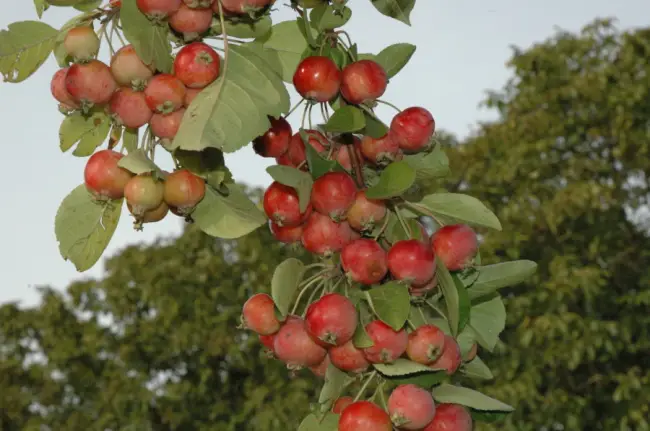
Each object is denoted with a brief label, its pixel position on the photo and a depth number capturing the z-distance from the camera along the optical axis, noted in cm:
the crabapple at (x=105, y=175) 81
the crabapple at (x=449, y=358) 82
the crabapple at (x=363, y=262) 80
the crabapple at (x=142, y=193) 80
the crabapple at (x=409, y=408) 81
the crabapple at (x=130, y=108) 80
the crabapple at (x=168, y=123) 80
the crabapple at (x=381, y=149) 83
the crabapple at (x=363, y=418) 80
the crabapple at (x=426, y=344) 81
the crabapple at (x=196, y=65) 79
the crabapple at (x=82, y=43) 80
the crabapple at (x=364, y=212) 81
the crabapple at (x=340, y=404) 84
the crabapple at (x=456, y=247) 82
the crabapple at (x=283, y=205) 82
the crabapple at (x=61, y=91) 83
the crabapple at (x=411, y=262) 80
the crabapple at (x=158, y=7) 78
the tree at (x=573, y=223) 543
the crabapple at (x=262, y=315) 84
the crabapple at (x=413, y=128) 83
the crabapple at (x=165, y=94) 79
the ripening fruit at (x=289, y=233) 84
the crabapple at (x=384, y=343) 81
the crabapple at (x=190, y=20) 79
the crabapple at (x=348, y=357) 82
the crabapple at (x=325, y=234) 82
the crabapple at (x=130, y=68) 80
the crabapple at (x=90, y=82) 80
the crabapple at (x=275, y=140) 83
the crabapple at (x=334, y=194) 80
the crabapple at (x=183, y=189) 81
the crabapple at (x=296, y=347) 82
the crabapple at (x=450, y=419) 83
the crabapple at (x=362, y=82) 82
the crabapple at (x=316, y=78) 82
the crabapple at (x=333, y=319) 80
